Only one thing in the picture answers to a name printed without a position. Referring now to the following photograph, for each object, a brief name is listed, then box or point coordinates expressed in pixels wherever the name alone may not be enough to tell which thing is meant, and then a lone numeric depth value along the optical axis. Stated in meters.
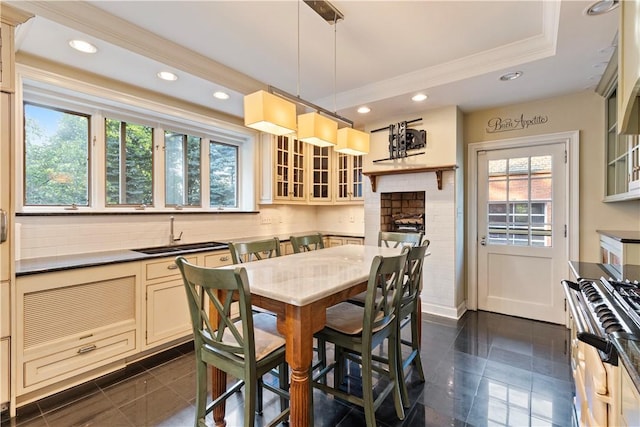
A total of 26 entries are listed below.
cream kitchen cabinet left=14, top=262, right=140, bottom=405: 1.89
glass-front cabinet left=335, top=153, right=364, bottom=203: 4.47
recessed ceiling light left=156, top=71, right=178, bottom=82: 2.63
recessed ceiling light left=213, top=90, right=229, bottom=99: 3.06
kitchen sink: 2.83
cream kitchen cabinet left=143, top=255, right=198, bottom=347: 2.50
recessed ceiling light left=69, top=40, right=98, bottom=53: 2.14
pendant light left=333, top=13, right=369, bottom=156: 2.50
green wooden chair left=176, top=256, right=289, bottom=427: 1.33
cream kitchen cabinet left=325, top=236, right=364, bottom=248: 4.39
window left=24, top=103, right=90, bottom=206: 2.48
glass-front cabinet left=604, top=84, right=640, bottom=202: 2.24
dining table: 1.40
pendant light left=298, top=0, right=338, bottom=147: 2.17
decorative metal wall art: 3.67
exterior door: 3.29
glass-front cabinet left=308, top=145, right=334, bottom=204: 4.60
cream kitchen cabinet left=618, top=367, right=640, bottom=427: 0.75
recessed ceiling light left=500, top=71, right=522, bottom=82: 2.71
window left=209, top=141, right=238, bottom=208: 3.93
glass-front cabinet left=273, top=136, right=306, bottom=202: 4.16
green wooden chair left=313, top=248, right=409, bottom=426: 1.59
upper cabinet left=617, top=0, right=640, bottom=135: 0.97
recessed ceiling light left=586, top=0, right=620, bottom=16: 1.78
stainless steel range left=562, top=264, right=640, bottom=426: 0.90
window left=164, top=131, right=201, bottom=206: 3.44
